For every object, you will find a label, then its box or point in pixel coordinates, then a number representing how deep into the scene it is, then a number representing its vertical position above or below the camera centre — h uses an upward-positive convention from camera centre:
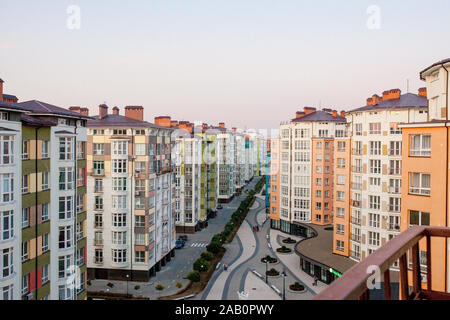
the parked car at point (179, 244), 52.13 -11.62
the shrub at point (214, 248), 46.06 -10.60
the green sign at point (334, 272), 36.28 -10.57
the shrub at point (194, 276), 36.94 -11.09
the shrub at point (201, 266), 39.93 -10.96
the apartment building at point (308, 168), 58.16 -1.88
